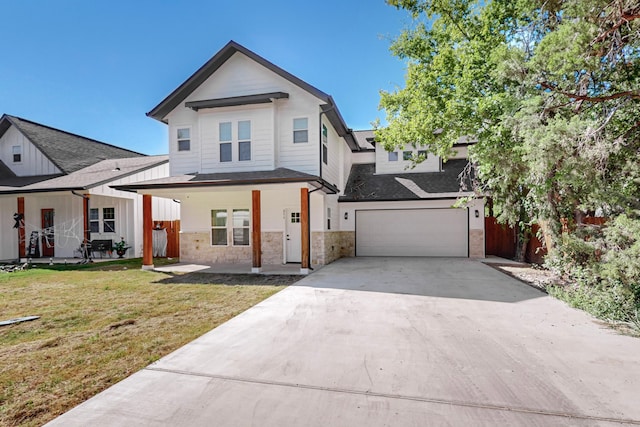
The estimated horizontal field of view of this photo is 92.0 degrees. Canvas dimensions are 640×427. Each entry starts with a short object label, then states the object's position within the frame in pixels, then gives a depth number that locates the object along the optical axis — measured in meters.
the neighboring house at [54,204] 14.26
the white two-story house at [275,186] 10.53
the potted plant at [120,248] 13.90
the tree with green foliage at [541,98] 5.24
